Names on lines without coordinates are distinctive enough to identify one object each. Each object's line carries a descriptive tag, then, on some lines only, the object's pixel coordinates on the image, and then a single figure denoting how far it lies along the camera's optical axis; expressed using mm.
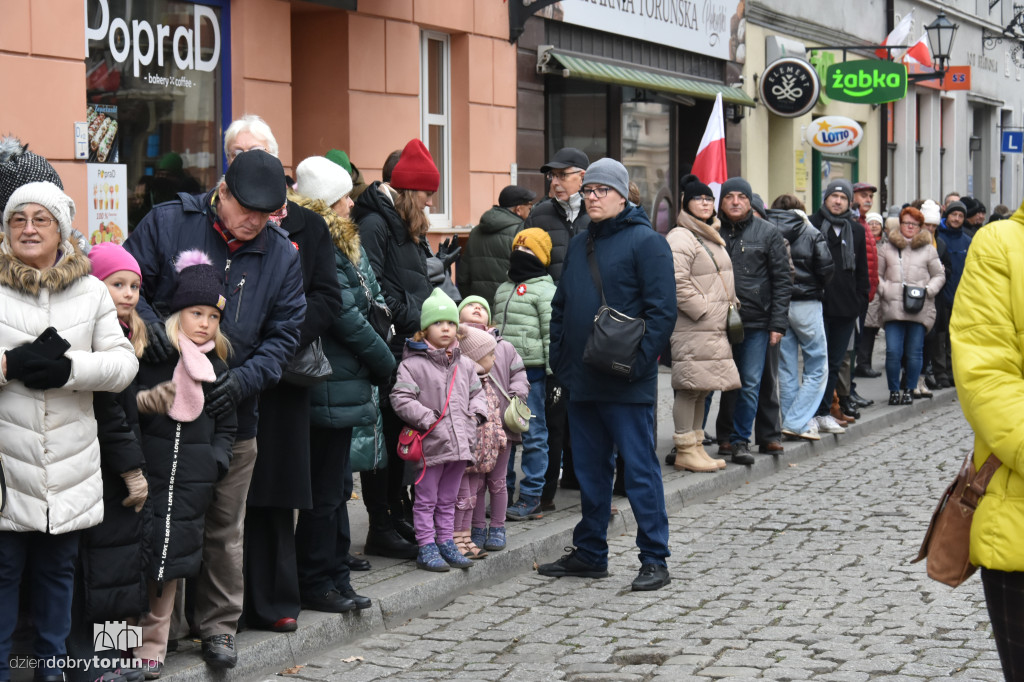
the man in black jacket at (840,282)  12016
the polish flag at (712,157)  12195
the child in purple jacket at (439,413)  6805
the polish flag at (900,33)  22297
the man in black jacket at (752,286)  10352
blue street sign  31547
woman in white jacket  4531
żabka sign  21172
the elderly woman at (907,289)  13961
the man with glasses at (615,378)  6965
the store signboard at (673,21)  15388
